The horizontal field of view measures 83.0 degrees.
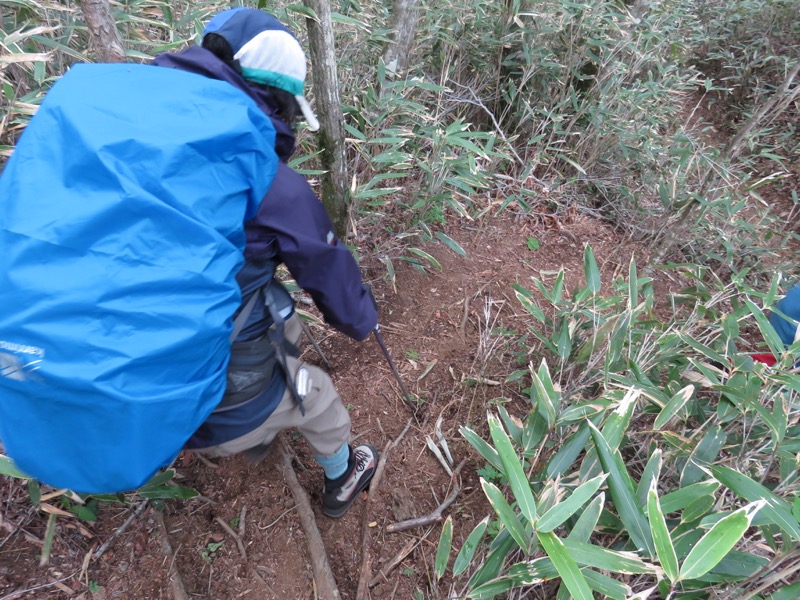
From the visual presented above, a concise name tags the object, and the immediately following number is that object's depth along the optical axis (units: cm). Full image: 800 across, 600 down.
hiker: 130
